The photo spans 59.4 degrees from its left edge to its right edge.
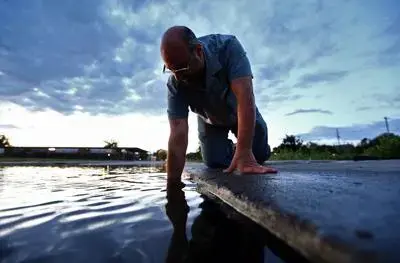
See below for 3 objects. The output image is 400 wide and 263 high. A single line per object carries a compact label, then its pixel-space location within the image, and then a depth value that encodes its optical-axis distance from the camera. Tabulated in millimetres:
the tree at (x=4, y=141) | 63250
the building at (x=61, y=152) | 33334
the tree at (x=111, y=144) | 64719
